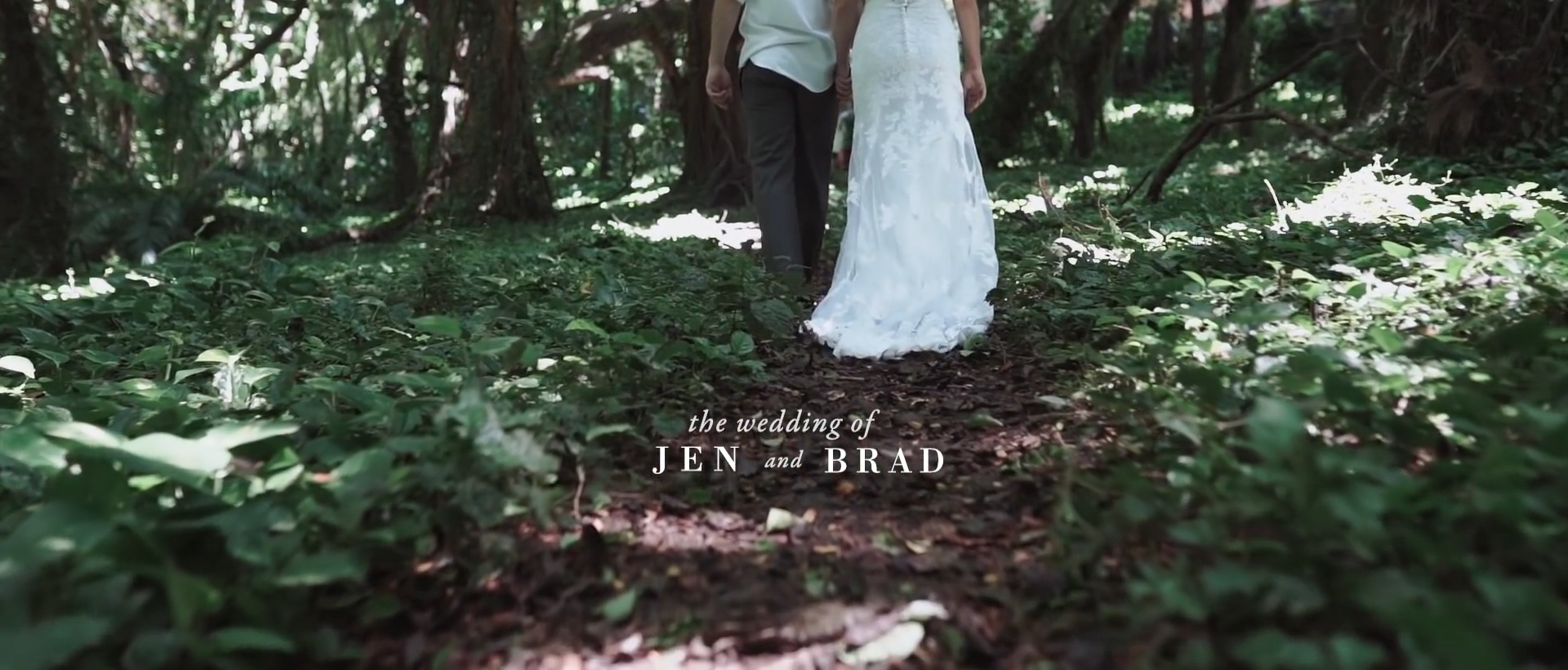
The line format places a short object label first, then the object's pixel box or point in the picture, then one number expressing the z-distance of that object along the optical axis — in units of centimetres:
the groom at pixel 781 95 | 364
